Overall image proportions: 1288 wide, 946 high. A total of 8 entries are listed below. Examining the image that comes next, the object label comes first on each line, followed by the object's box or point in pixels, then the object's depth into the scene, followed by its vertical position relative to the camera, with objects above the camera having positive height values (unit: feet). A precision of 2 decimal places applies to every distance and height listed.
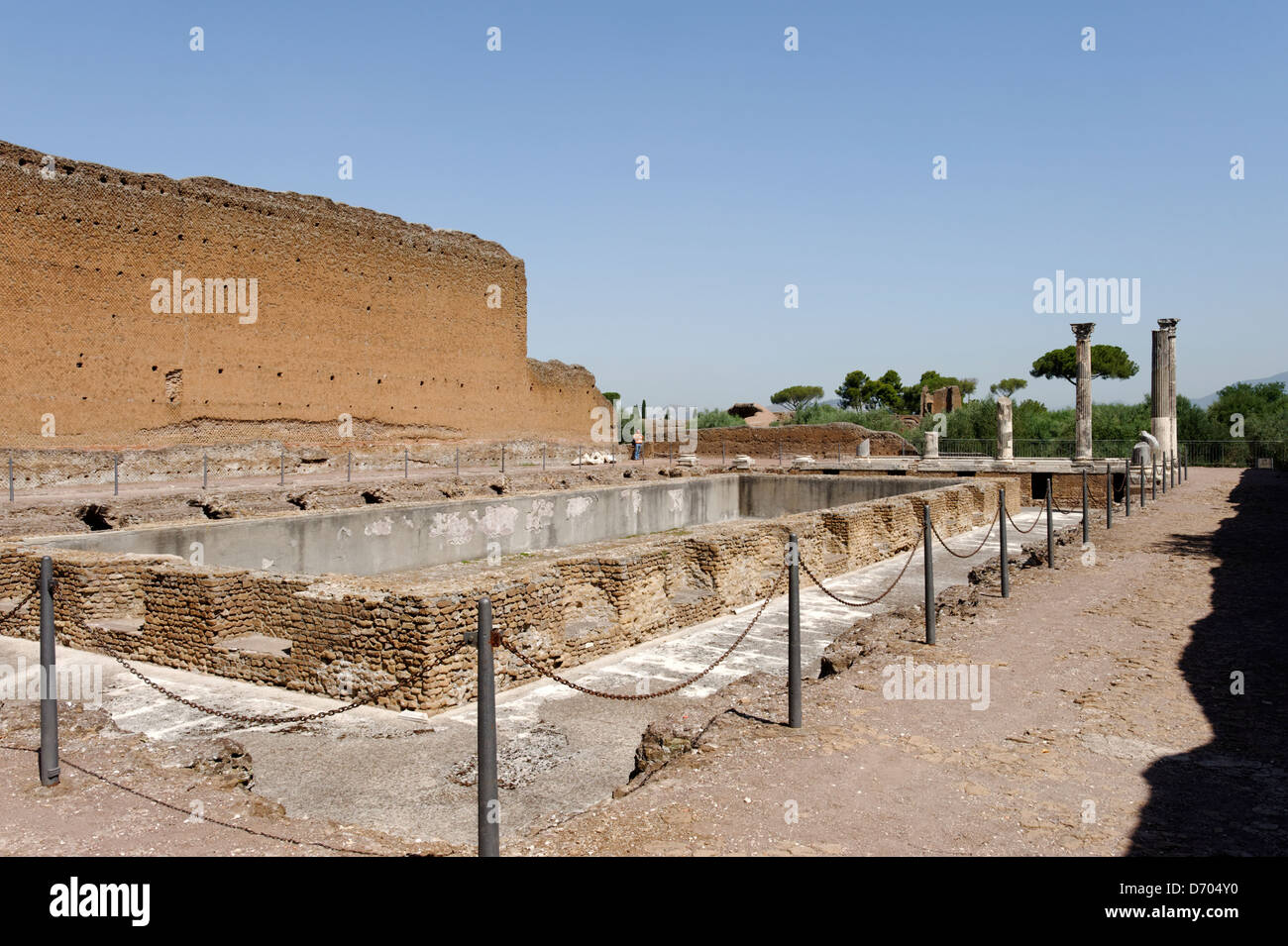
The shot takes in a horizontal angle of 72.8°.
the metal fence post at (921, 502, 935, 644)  24.42 -4.06
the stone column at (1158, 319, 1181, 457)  102.61 +10.84
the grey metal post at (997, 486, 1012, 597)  31.22 -3.00
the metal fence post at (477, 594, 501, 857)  11.12 -3.84
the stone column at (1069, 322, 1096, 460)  91.91 +6.16
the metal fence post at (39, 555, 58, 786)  14.39 -4.22
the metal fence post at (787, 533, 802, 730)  17.13 -3.80
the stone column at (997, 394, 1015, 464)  98.22 +2.10
